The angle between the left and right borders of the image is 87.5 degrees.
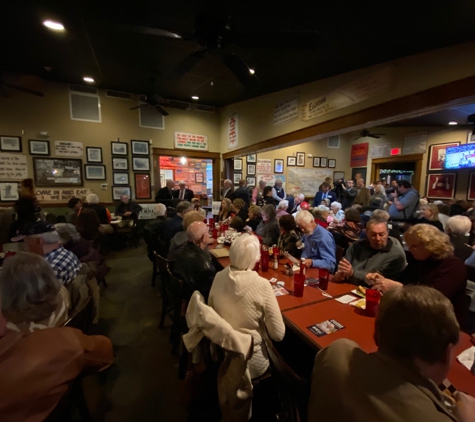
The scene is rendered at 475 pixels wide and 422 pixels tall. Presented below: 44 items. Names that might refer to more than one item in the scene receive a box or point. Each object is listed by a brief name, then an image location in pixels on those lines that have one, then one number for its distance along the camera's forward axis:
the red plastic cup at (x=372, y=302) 1.52
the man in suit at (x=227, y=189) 6.45
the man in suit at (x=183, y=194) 6.68
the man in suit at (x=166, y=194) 6.55
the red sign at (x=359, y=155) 8.78
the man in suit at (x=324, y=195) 6.59
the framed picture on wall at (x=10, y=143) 5.34
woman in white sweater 1.44
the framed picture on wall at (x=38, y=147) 5.58
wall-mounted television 6.25
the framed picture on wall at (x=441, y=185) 6.78
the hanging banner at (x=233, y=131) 6.65
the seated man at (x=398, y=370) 0.67
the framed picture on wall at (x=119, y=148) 6.34
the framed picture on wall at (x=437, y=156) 6.84
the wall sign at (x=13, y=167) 5.39
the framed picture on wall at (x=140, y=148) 6.58
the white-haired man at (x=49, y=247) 1.91
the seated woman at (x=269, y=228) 3.50
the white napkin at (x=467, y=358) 1.12
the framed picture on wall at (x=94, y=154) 6.11
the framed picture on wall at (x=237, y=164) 7.46
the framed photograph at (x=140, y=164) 6.64
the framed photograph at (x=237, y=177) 7.59
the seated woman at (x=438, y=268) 1.63
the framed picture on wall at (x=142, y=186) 6.73
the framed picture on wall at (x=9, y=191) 5.44
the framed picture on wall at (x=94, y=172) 6.14
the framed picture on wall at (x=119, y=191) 6.46
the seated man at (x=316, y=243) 2.45
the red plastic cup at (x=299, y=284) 1.79
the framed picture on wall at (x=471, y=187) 6.41
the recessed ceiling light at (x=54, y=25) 3.21
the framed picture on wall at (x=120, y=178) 6.43
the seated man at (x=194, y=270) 2.05
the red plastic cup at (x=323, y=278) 1.91
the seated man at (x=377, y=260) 2.02
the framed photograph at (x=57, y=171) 5.71
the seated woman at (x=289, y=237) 2.90
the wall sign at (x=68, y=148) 5.82
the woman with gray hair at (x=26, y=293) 1.23
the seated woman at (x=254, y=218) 4.29
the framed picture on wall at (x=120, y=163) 6.39
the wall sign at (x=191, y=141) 7.06
